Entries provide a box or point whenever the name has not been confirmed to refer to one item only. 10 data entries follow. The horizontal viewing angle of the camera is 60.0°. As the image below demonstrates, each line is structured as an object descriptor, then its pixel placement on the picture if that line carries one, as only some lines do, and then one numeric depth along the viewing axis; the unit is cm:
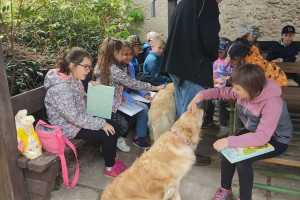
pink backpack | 231
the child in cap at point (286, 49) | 449
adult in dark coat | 247
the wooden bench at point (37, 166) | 222
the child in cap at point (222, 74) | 352
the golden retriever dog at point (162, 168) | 203
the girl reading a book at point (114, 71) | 303
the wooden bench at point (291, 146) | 225
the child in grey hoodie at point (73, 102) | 249
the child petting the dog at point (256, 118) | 203
